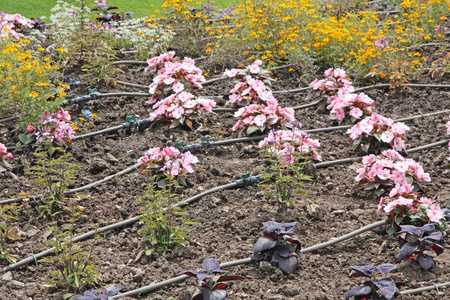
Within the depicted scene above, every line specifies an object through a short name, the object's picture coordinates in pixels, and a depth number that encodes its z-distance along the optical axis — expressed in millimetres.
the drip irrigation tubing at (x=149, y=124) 9031
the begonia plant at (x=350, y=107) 9445
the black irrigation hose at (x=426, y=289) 5441
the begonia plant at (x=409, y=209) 6254
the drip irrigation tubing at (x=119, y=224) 6102
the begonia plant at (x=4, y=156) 8031
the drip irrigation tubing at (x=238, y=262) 5613
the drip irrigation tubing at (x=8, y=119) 9234
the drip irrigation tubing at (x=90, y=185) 7273
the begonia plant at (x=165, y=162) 7598
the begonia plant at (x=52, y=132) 8492
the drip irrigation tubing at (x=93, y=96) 9906
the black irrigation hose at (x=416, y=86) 10878
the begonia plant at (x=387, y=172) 7168
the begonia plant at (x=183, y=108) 9328
